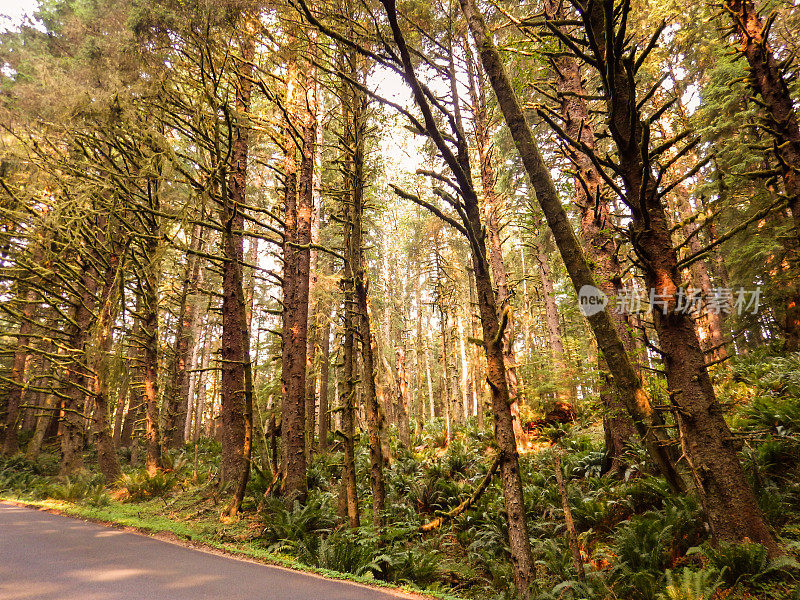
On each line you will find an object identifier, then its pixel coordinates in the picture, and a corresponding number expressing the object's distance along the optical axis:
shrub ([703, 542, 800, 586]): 3.26
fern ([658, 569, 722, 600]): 3.43
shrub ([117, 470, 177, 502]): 10.05
